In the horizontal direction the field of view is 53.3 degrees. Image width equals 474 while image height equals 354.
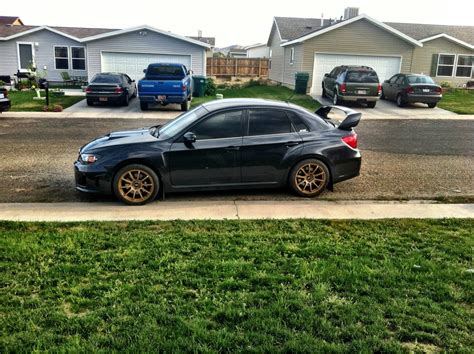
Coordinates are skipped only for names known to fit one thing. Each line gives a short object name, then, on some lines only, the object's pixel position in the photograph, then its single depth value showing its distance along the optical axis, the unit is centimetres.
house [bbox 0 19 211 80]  2748
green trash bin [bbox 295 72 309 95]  2703
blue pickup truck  1903
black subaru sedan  706
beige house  2775
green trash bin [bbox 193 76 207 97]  2500
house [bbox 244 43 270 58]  4926
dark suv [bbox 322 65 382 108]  2144
